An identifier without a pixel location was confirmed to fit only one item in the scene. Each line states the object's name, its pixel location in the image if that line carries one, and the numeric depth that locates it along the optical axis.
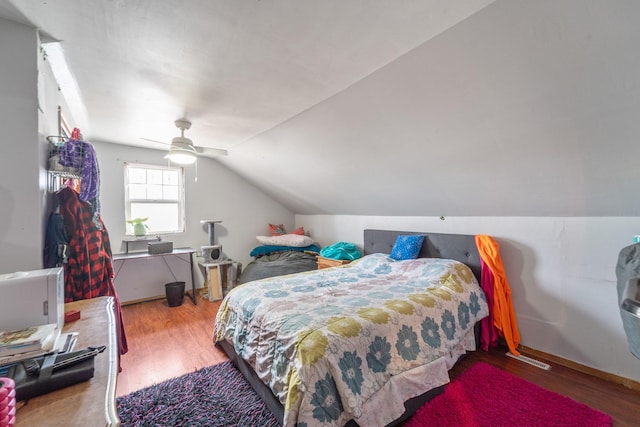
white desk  3.79
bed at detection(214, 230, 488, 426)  1.42
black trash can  3.75
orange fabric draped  2.52
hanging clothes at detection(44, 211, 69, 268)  1.55
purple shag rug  1.71
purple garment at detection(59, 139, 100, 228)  1.65
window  3.99
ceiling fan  2.76
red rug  1.68
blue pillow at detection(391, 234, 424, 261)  3.13
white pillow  4.84
